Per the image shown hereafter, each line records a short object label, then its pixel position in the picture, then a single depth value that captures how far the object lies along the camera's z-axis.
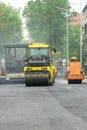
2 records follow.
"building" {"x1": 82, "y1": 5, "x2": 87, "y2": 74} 93.36
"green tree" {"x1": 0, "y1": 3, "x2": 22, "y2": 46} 107.50
